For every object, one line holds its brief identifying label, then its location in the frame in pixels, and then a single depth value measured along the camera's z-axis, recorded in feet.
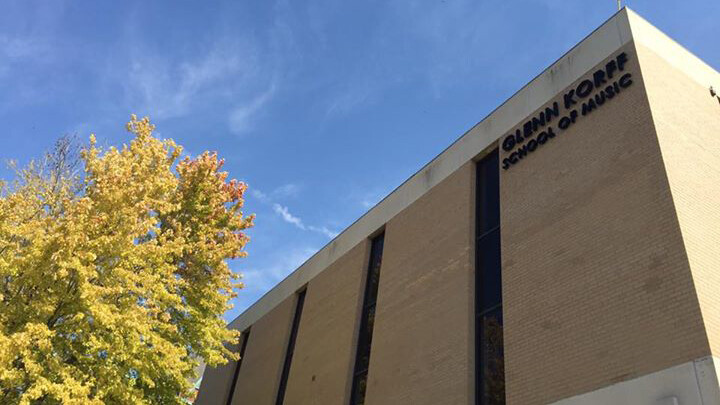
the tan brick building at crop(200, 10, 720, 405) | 28.35
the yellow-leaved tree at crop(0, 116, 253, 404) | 36.14
